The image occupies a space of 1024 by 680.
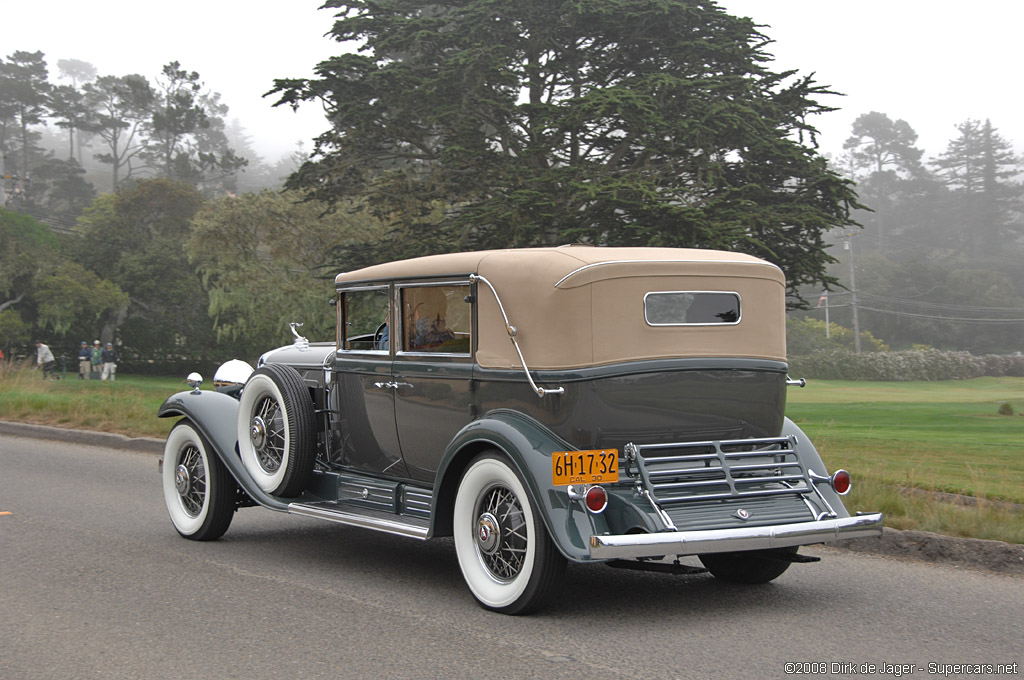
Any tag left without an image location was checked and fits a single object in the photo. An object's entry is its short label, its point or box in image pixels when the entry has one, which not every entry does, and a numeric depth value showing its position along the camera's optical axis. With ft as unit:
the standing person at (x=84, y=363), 158.10
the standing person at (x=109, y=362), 158.92
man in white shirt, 141.69
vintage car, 17.87
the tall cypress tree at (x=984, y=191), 308.40
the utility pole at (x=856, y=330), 195.48
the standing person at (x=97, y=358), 160.97
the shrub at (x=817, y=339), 204.85
